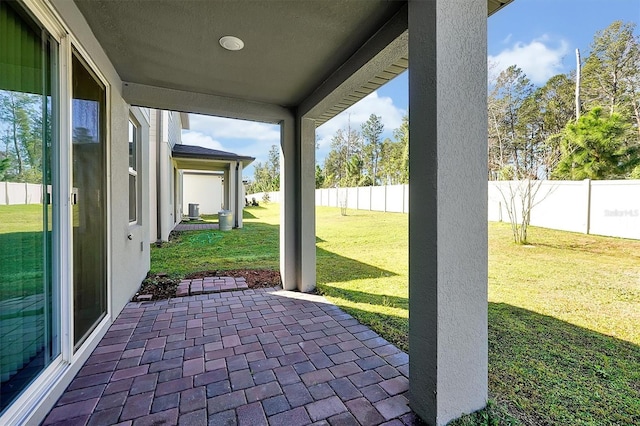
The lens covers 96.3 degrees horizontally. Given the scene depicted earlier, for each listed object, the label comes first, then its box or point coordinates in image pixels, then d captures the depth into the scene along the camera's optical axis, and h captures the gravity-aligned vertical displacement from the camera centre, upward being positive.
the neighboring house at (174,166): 8.08 +1.70
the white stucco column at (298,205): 4.09 +0.07
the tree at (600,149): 10.06 +2.21
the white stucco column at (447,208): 1.68 +0.01
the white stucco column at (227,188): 12.34 +1.03
